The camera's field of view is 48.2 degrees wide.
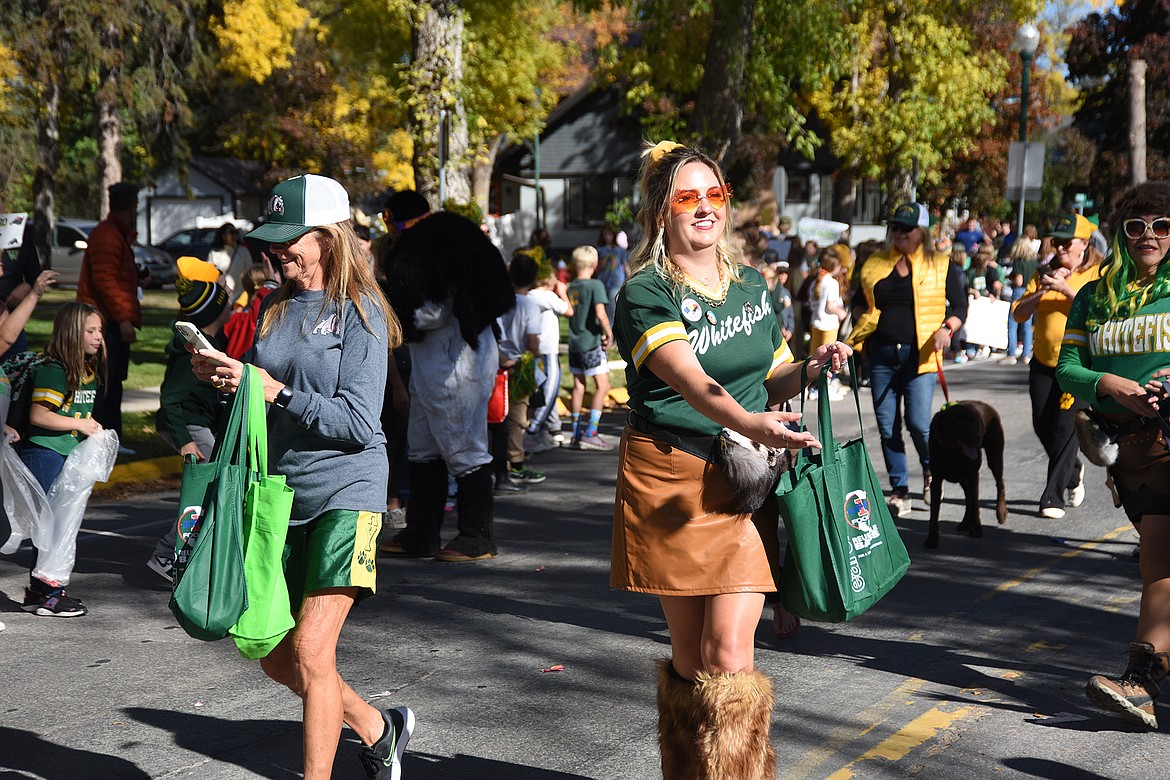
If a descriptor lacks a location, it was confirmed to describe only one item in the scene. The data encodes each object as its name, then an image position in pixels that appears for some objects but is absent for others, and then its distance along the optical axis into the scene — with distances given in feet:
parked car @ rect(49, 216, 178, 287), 118.73
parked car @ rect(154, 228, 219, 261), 128.88
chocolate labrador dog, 25.71
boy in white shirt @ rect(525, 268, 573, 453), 35.22
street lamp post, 68.85
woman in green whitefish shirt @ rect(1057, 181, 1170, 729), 15.51
